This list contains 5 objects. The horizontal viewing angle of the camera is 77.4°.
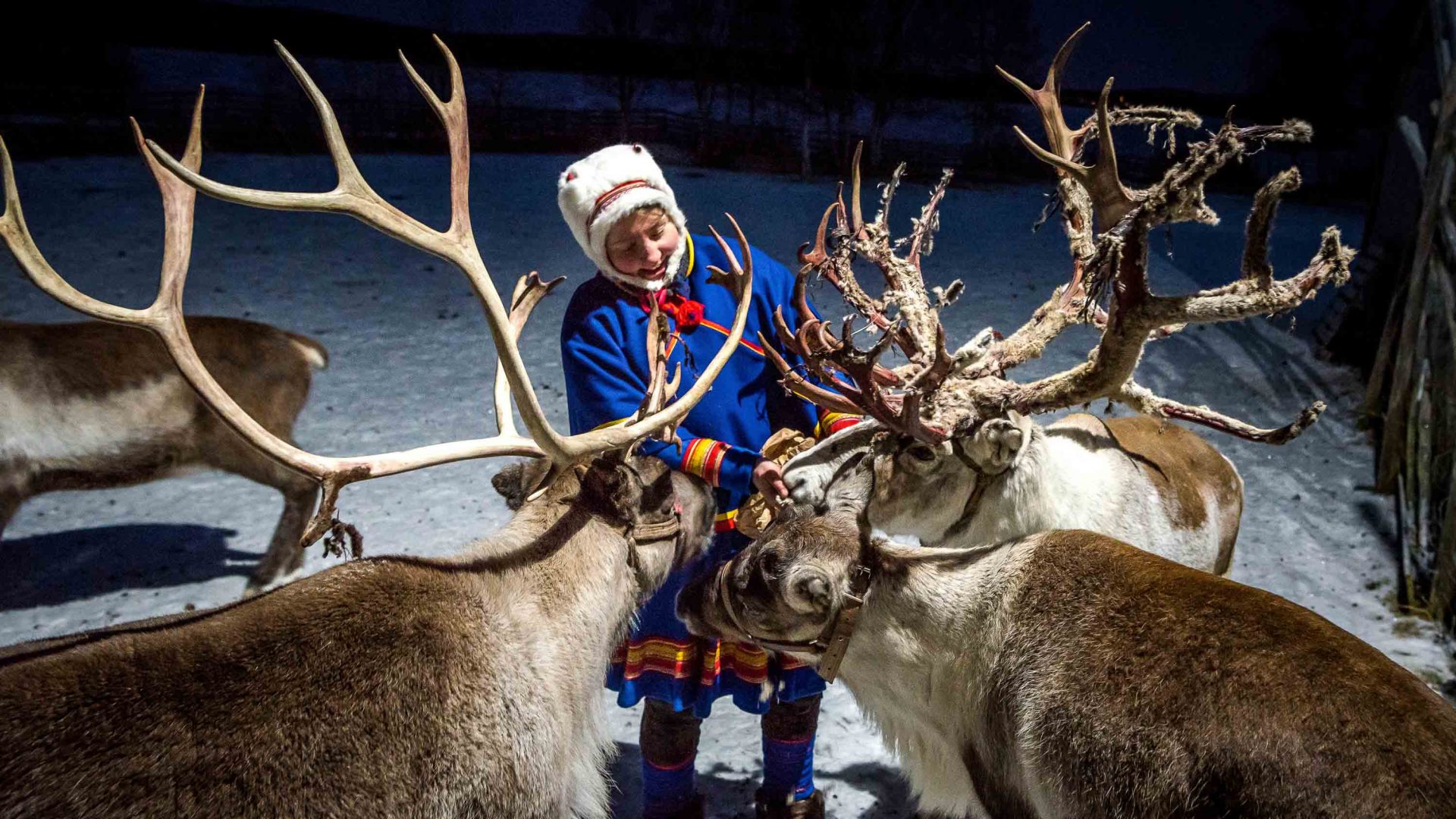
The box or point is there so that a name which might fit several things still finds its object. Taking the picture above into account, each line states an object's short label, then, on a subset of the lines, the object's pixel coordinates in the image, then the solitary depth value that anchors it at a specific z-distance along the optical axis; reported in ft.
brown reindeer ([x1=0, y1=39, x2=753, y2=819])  3.88
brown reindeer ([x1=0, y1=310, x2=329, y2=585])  9.39
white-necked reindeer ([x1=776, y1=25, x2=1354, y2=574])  5.01
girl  5.86
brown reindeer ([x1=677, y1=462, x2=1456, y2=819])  3.56
